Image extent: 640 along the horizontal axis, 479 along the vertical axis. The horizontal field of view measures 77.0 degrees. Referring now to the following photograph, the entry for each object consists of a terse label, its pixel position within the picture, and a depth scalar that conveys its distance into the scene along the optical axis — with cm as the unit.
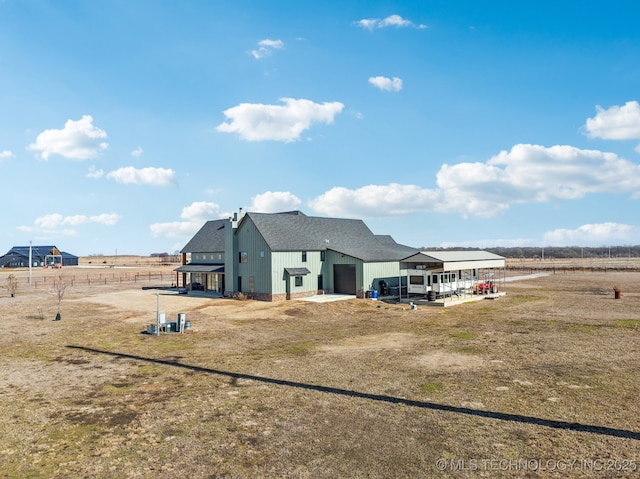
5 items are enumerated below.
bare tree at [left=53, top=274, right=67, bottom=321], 2929
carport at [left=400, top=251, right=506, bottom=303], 3866
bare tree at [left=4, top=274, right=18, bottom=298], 4563
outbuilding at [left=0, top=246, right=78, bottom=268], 12138
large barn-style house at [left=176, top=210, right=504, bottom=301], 3994
